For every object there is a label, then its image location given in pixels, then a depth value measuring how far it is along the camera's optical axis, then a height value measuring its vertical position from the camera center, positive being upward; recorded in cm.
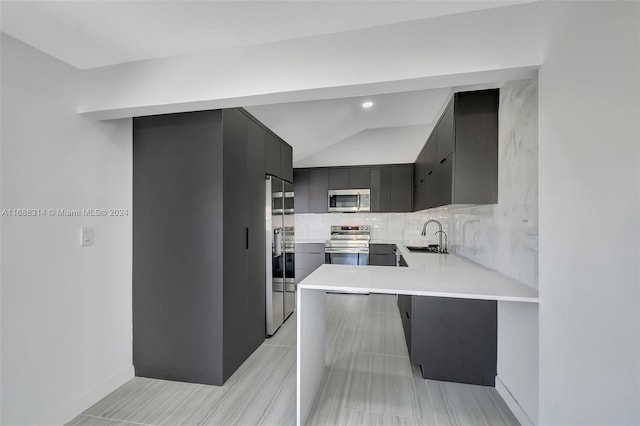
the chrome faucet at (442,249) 353 -51
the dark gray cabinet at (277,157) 295 +62
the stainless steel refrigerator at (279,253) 292 -49
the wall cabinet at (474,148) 200 +46
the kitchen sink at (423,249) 364 -53
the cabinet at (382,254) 463 -75
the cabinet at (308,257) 480 -82
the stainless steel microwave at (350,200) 493 +19
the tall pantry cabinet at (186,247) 211 -29
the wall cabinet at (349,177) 494 +60
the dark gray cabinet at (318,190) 506 +37
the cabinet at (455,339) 206 -99
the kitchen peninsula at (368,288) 151 -46
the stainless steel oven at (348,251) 475 -71
